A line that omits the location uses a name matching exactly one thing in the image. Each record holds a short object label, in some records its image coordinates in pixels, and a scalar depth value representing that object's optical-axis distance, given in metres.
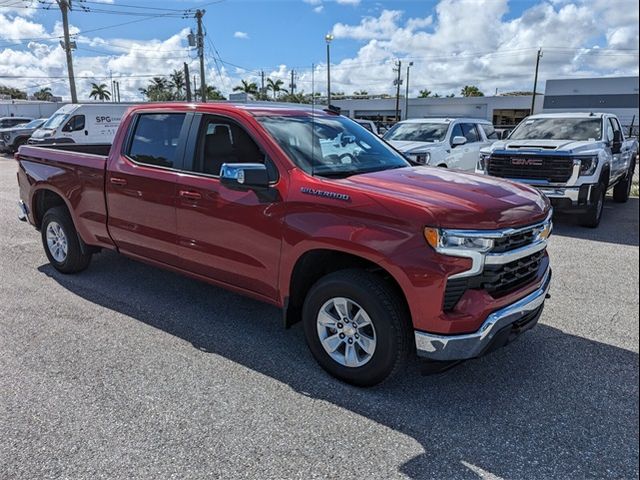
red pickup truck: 3.02
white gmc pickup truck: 8.13
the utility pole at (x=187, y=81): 20.98
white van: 18.53
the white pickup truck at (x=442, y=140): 10.45
